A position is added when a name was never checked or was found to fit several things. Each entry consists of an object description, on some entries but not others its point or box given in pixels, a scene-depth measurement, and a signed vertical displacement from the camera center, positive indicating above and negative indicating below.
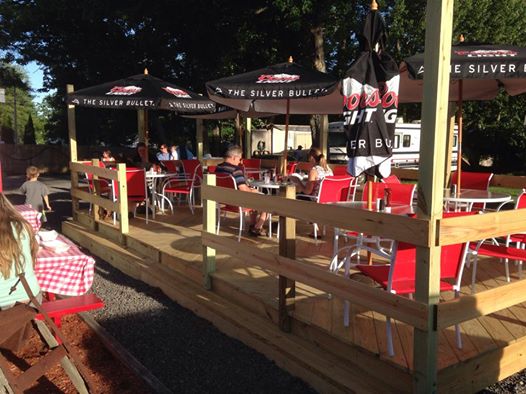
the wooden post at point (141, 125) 9.74 +0.48
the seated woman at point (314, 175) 6.06 -0.36
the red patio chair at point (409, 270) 2.94 -0.79
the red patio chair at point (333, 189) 5.38 -0.48
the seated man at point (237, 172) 5.96 -0.31
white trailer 23.70 +0.24
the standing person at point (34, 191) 8.36 -0.77
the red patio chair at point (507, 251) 3.92 -0.89
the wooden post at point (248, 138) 11.52 +0.24
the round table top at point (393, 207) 4.29 -0.57
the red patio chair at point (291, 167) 9.23 -0.38
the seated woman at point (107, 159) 9.52 -0.24
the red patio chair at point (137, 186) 7.28 -0.60
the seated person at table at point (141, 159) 8.77 -0.22
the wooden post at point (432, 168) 2.35 -0.10
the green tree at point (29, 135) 28.88 +0.76
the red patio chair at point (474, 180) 6.55 -0.46
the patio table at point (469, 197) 4.78 -0.52
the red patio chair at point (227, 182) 5.90 -0.44
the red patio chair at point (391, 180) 5.97 -0.41
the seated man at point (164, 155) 14.43 -0.23
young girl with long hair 3.05 -0.71
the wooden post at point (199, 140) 11.77 +0.19
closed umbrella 3.92 +0.39
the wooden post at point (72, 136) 7.95 +0.19
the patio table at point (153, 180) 7.79 -0.58
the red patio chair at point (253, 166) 9.62 -0.41
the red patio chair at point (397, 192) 5.01 -0.49
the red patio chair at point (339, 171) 7.51 -0.37
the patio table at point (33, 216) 5.11 -0.75
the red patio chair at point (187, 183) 8.16 -0.68
